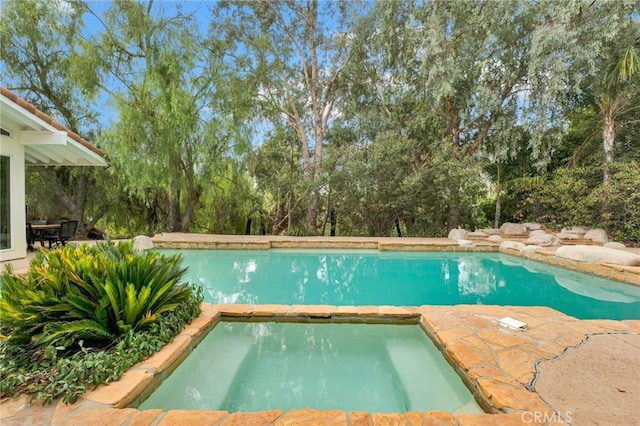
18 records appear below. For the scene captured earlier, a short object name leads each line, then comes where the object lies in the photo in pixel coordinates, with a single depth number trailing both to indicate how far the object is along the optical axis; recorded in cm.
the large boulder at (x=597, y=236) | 838
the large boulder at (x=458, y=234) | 998
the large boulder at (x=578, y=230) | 903
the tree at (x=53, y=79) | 904
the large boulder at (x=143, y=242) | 826
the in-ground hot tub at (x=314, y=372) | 225
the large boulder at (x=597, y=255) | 589
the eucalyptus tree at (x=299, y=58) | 1166
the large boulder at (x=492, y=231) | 1051
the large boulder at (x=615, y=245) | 755
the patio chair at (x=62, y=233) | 726
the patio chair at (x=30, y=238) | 689
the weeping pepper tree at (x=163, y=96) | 926
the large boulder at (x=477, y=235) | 1010
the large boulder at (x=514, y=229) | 1030
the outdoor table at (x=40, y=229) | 711
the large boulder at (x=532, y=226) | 1037
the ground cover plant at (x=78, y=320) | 202
